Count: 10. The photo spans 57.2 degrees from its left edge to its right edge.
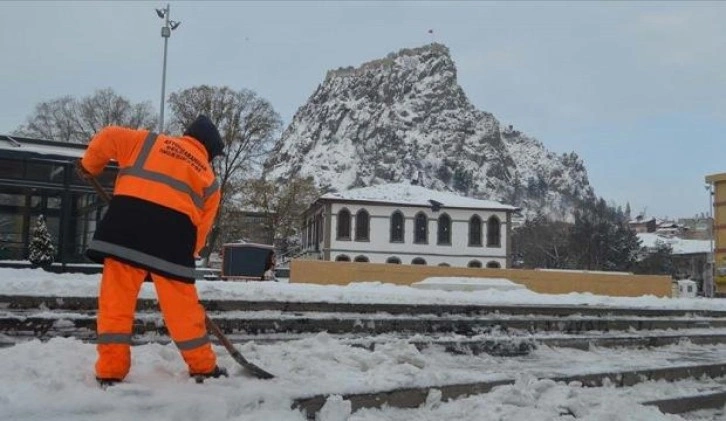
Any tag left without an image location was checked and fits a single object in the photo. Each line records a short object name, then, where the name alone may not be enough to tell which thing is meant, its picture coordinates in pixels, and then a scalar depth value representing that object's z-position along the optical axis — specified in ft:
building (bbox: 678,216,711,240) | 407.19
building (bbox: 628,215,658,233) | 454.40
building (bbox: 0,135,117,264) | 57.82
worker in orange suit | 14.03
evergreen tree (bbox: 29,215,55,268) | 55.77
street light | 104.32
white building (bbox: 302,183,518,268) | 191.11
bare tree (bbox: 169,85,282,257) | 162.09
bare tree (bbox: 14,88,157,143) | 171.32
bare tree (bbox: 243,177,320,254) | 185.78
